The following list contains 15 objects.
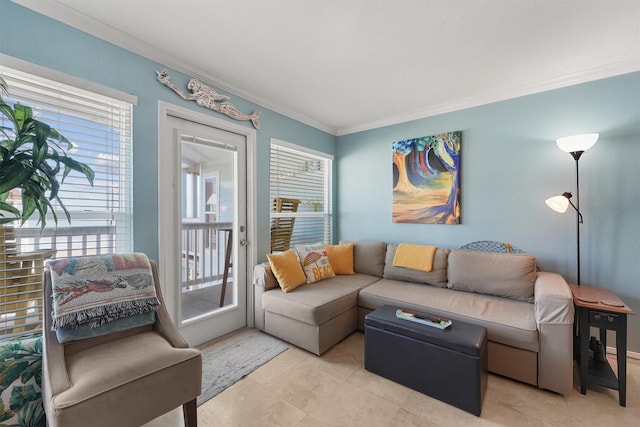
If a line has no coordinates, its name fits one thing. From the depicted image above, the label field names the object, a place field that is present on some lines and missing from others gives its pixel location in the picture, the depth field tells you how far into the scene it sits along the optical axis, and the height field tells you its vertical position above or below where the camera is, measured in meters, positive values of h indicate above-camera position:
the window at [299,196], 3.19 +0.24
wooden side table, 1.67 -0.78
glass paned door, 2.27 -0.15
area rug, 1.89 -1.21
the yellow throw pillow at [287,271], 2.57 -0.57
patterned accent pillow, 2.84 -0.54
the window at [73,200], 1.51 +0.10
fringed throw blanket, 1.38 -0.42
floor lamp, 2.06 +0.51
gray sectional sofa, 1.78 -0.78
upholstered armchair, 1.09 -0.74
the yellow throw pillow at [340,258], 3.20 -0.55
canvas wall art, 2.97 +0.40
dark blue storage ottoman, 1.62 -0.98
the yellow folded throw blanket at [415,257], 2.80 -0.48
